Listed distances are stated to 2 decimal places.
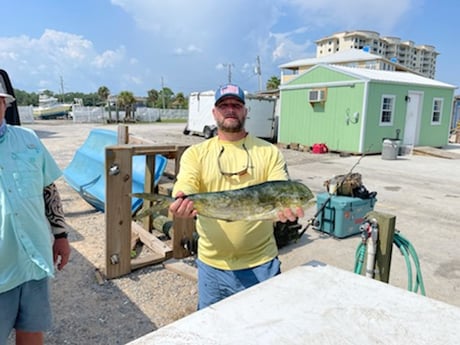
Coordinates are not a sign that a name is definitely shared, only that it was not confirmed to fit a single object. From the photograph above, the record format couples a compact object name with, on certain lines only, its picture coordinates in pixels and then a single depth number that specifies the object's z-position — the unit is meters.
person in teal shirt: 1.85
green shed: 14.98
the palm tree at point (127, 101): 40.91
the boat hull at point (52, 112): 53.01
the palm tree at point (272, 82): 57.51
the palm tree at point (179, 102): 69.50
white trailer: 20.33
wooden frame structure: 3.82
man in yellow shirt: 2.29
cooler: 5.36
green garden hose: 2.65
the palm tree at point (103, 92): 63.44
